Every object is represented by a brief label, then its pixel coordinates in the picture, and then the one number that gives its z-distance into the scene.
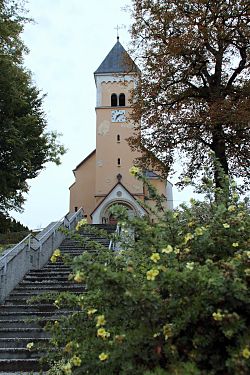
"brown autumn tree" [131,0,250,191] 13.36
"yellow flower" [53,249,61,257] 3.79
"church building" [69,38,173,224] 29.94
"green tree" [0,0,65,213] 19.05
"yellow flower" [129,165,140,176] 4.16
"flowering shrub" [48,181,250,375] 2.87
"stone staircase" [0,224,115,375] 6.29
